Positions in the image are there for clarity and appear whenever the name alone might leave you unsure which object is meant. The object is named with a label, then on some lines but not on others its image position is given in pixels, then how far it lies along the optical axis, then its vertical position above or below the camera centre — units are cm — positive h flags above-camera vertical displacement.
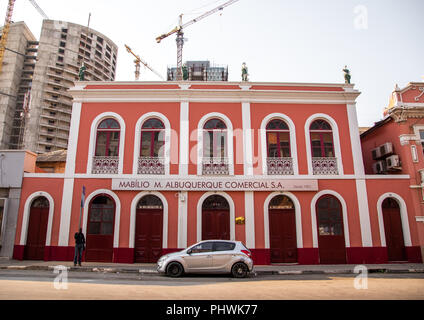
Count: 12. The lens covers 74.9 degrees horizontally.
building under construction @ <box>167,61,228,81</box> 5859 +3146
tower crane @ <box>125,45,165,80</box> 6488 +3724
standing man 1201 -88
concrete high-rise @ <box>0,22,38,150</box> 5681 +3110
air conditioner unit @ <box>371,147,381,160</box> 1609 +400
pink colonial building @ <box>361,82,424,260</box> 1405 +327
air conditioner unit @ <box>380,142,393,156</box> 1525 +401
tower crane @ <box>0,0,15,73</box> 5956 +4213
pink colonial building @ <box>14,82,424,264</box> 1370 +211
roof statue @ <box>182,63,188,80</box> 1586 +852
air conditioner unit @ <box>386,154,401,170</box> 1486 +315
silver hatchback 1031 -144
